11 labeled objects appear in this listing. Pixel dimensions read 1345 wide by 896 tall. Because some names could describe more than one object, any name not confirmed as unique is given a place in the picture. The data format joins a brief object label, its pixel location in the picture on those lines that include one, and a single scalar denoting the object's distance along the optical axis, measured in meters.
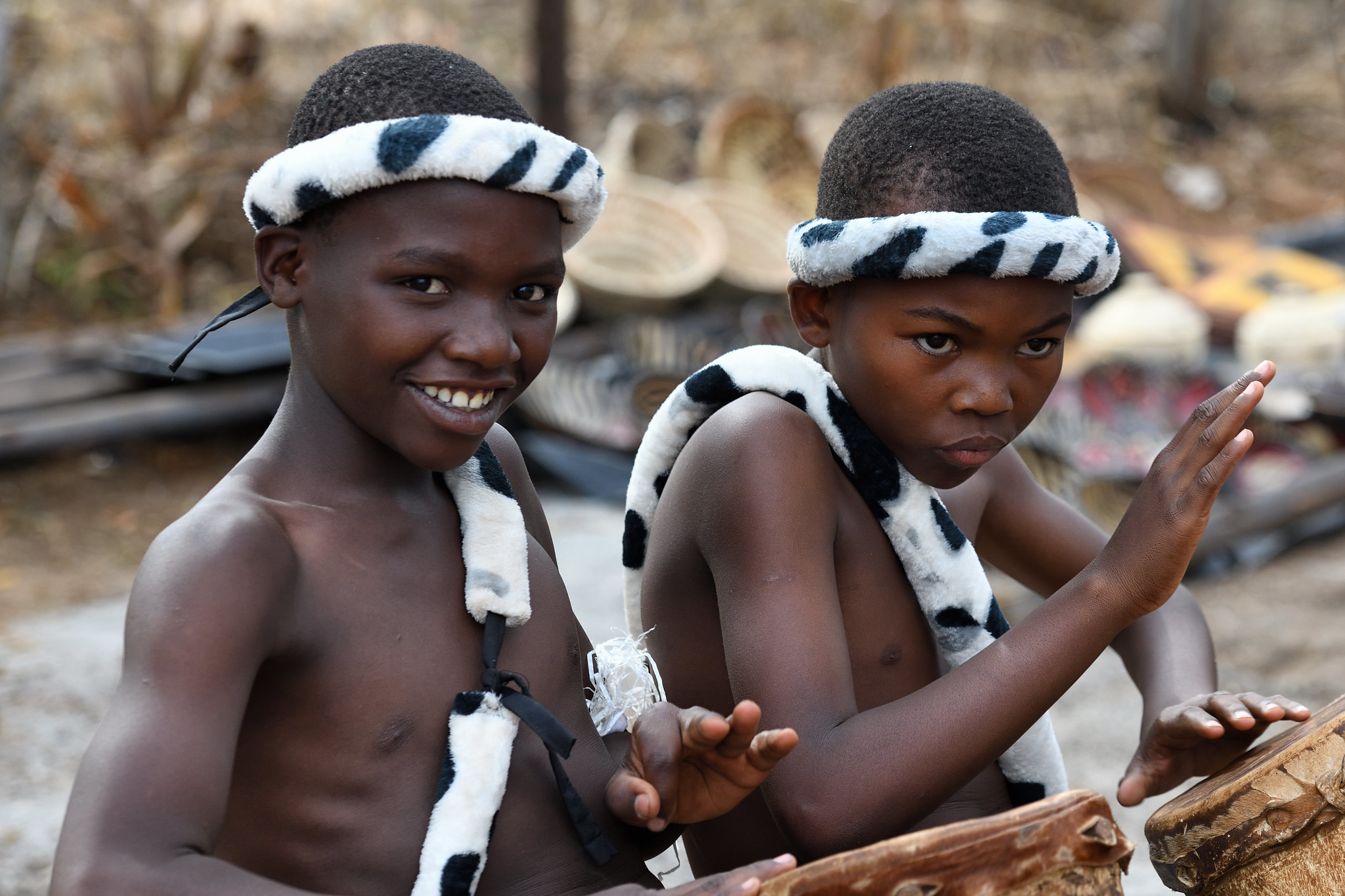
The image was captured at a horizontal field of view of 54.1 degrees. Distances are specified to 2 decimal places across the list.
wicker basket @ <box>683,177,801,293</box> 8.34
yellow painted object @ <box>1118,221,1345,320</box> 8.00
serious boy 1.62
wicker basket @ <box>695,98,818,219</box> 9.36
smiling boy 1.48
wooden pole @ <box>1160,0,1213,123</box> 13.30
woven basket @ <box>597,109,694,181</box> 9.23
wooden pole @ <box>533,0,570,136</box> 7.44
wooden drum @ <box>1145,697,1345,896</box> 1.58
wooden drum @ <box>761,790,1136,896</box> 1.36
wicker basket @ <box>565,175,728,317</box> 7.87
